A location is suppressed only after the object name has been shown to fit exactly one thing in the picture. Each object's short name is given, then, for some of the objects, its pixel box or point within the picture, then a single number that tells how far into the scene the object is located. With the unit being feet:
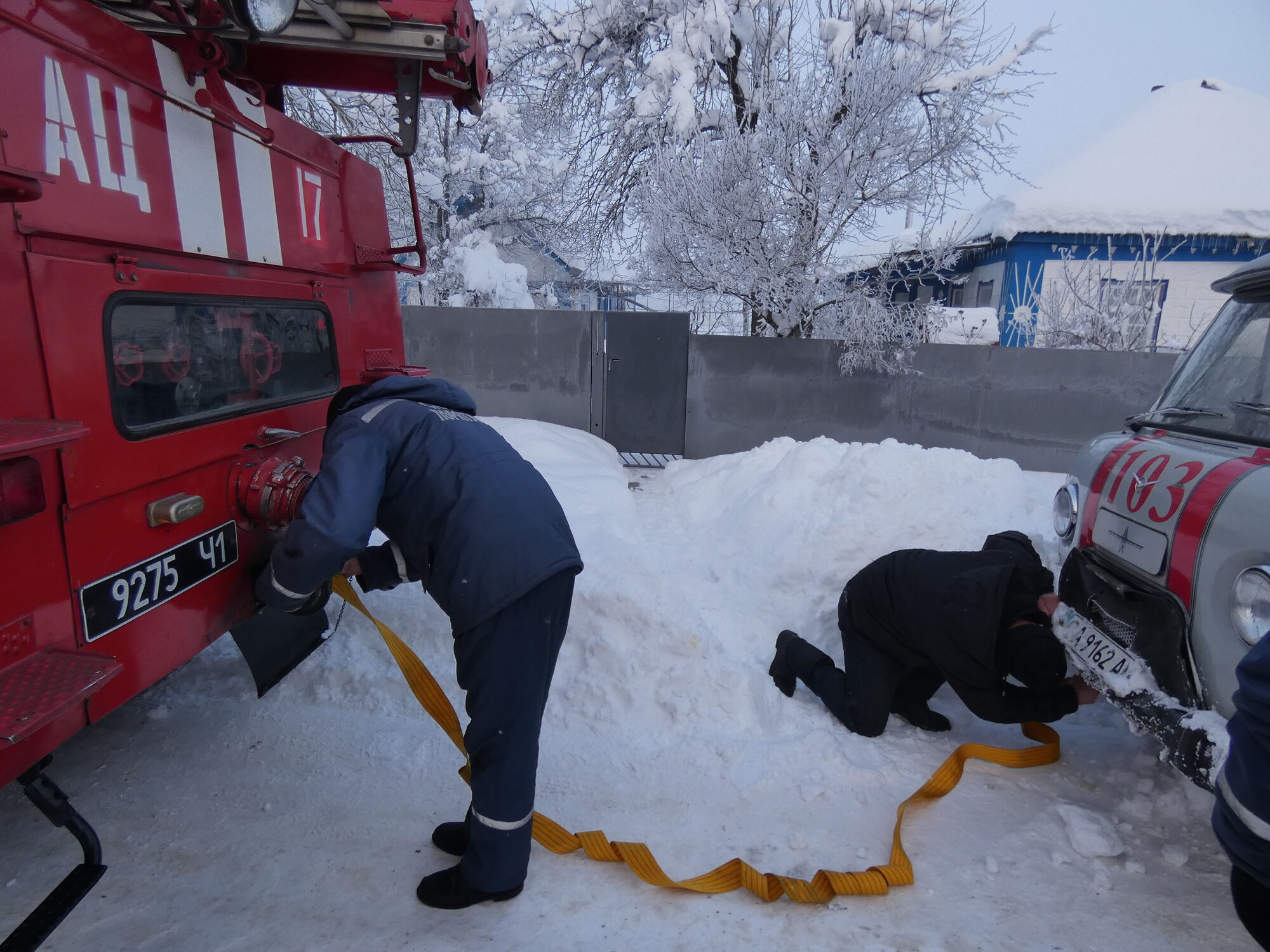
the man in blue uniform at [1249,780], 4.13
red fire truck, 5.51
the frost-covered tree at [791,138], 25.72
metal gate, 28.32
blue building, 49.80
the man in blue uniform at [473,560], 6.87
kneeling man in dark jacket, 9.06
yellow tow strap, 7.54
